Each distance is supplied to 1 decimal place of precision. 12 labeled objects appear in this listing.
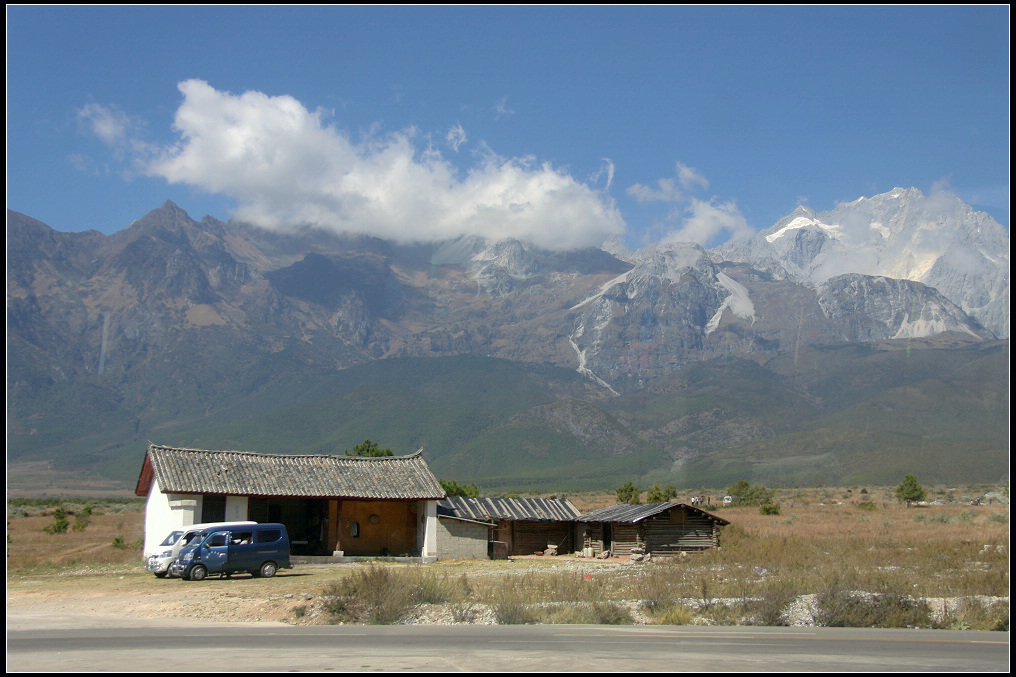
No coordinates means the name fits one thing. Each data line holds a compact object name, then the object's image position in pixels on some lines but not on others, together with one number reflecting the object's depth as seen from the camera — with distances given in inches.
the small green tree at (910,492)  2967.5
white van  1174.3
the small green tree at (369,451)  2383.4
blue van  1131.3
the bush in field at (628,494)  2960.1
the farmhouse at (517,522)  1691.7
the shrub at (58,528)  2314.7
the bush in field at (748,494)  3392.7
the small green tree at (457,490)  2279.8
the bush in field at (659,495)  2957.7
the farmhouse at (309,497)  1446.9
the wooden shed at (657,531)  1652.3
